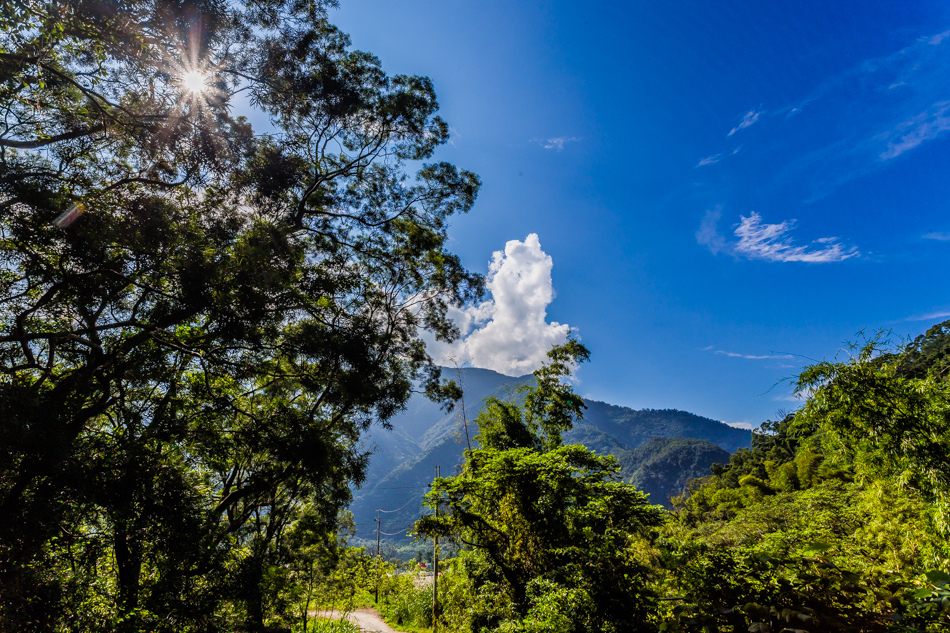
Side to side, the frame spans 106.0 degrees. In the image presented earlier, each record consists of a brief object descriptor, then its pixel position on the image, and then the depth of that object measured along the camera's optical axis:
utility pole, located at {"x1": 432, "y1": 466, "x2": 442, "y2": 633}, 8.70
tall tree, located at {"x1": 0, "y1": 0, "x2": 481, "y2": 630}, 3.51
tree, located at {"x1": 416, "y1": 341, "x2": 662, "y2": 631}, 3.27
